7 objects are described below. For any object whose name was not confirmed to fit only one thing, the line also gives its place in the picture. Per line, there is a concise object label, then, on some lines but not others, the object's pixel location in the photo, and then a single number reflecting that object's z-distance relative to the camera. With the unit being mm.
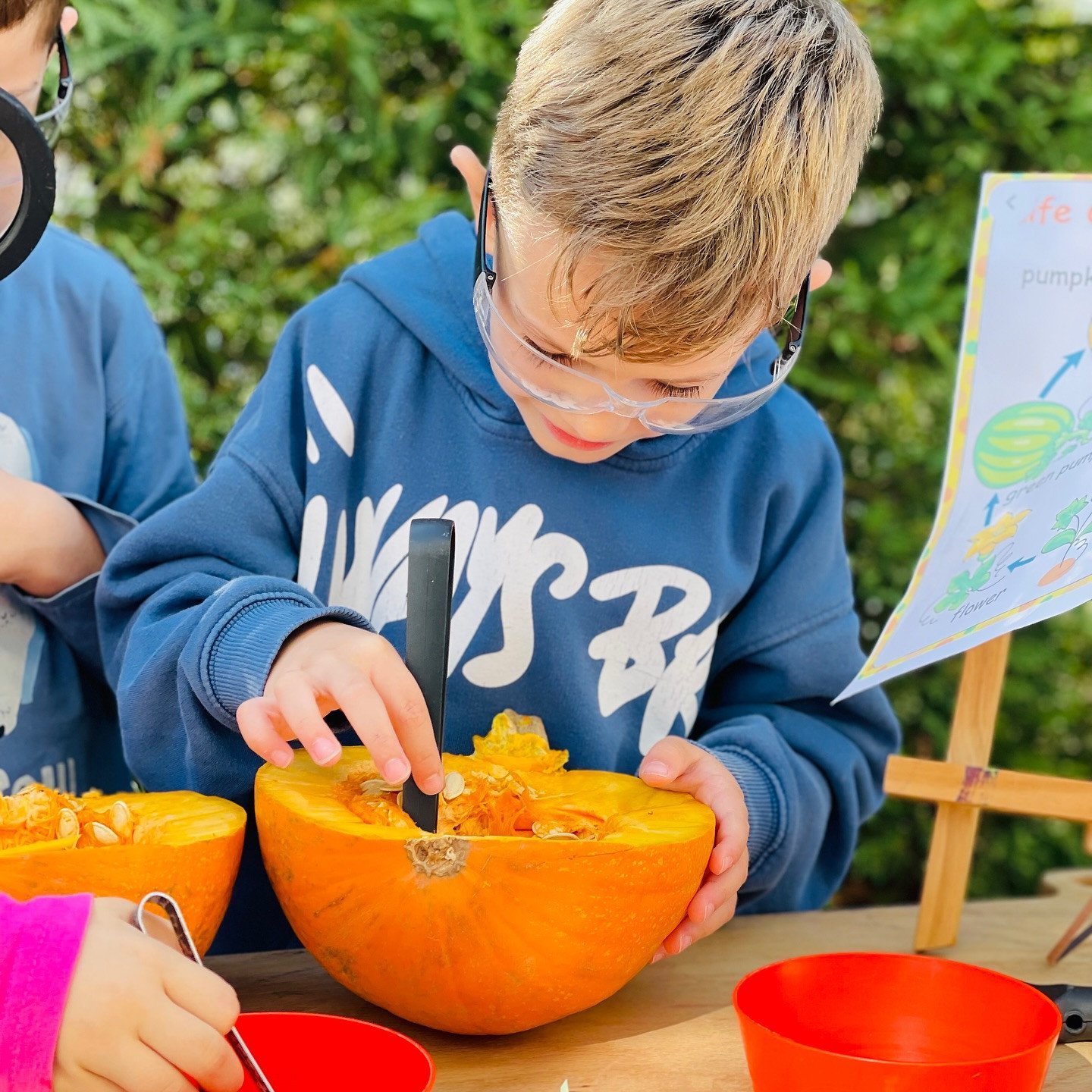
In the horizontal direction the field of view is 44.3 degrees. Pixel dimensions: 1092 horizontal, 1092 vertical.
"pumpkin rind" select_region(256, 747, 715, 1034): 911
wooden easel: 1243
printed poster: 1152
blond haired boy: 1053
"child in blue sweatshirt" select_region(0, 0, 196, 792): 1322
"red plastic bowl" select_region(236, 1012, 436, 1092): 808
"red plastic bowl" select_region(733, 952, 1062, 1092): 893
